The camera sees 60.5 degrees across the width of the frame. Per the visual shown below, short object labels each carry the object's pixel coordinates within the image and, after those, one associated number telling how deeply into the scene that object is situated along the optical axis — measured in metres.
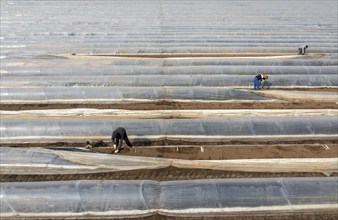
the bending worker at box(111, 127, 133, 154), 6.57
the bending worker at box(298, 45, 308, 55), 12.98
